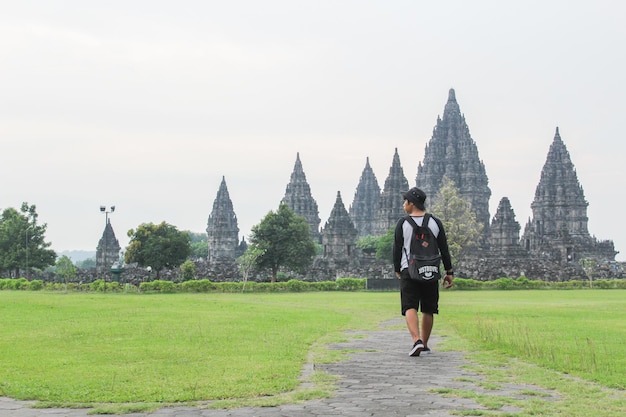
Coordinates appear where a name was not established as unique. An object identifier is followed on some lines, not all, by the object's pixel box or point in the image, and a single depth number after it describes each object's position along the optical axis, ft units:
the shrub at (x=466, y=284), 184.75
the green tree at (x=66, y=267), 185.06
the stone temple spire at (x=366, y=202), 436.35
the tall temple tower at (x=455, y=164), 380.17
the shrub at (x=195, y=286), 169.99
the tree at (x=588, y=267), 205.69
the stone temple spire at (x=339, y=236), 317.42
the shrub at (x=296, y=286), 179.32
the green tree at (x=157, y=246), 218.59
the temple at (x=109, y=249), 346.95
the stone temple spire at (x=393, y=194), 351.46
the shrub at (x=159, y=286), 167.43
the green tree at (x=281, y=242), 218.18
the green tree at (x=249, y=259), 200.95
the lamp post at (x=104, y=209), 168.45
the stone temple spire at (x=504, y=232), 317.22
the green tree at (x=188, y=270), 219.20
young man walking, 39.63
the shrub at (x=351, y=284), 184.55
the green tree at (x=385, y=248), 303.68
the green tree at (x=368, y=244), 363.15
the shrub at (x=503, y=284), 188.34
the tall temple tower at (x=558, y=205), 348.79
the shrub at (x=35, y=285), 179.14
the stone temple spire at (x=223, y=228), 399.85
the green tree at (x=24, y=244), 225.56
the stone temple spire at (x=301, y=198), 400.26
